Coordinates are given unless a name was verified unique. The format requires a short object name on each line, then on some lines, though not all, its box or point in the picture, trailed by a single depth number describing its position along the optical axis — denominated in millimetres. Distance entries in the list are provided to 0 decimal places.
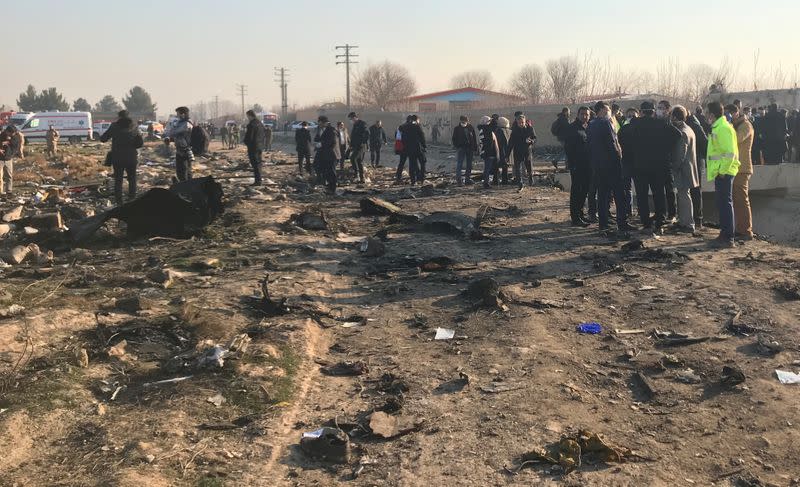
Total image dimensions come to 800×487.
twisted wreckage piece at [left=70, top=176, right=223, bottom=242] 9828
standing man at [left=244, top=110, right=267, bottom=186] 15664
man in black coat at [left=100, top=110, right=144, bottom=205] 12297
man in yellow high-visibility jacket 9062
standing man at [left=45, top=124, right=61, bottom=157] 27922
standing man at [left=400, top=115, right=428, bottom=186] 16391
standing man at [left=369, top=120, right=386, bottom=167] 23938
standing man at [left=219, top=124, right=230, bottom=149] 43059
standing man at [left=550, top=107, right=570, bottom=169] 13180
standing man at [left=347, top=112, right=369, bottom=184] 17984
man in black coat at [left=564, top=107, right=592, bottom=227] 10766
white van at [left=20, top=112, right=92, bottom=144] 43312
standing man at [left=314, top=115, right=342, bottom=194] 15492
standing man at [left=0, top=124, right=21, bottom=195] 15250
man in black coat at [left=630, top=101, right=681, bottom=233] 9633
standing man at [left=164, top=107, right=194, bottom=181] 13602
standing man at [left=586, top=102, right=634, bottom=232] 9867
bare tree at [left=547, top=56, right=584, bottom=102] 64312
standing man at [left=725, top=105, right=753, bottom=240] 9461
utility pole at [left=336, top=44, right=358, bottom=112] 79062
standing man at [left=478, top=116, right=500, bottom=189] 15352
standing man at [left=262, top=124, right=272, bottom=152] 35000
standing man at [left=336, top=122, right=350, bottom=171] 19219
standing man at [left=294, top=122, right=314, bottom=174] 19453
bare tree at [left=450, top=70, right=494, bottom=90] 100225
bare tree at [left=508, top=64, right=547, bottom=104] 71250
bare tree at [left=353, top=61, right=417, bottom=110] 94875
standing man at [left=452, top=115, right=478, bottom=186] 15875
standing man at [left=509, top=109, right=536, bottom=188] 15477
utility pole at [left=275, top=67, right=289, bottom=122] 109188
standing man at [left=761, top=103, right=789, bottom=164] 17953
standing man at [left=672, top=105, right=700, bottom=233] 9883
